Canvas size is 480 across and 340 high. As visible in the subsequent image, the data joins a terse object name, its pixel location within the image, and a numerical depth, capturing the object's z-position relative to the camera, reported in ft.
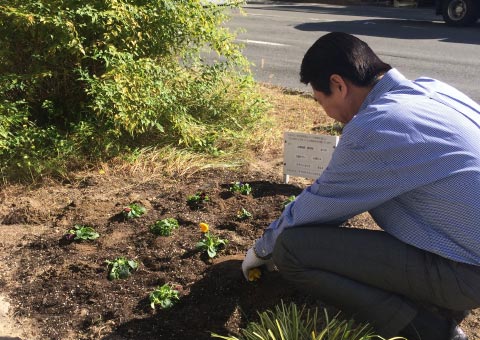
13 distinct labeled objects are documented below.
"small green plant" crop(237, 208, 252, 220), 11.57
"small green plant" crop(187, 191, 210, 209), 12.21
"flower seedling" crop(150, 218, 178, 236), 10.91
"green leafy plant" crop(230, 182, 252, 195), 12.75
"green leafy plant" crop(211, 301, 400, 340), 6.86
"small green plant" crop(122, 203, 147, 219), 11.66
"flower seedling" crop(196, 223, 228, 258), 10.15
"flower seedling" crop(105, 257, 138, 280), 9.72
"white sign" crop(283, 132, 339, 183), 12.48
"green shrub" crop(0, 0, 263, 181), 13.52
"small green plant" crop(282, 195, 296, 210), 12.08
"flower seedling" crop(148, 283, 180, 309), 8.93
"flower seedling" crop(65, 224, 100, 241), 10.91
